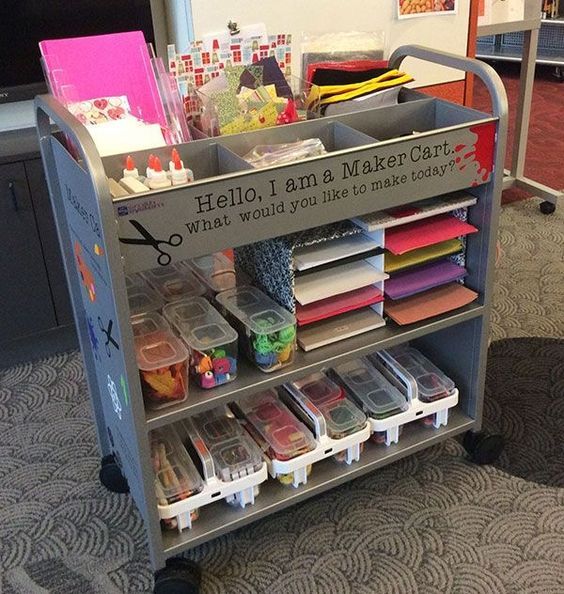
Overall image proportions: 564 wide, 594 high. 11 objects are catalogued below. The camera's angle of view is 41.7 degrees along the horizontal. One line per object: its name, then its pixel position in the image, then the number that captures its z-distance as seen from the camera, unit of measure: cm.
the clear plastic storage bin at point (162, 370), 128
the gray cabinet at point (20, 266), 192
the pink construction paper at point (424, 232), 143
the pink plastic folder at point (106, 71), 141
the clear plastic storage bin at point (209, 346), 133
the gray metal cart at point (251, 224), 115
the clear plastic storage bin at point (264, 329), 136
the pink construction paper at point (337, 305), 143
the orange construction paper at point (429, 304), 149
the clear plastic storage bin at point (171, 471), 138
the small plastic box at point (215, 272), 154
